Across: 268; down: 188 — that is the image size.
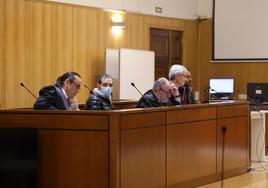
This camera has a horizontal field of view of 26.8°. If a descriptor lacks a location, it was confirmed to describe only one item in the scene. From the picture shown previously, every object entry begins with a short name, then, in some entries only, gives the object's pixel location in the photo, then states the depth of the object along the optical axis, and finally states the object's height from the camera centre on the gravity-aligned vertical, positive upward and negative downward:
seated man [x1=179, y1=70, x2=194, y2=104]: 7.40 -0.18
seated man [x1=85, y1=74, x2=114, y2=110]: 6.20 -0.25
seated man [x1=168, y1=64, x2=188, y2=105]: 7.27 +0.05
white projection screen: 12.08 +1.09
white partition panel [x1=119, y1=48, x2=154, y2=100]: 10.61 +0.16
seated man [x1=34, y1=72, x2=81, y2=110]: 5.64 -0.15
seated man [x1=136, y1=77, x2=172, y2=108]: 6.40 -0.19
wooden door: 12.18 +0.70
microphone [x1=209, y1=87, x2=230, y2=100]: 12.06 -0.36
